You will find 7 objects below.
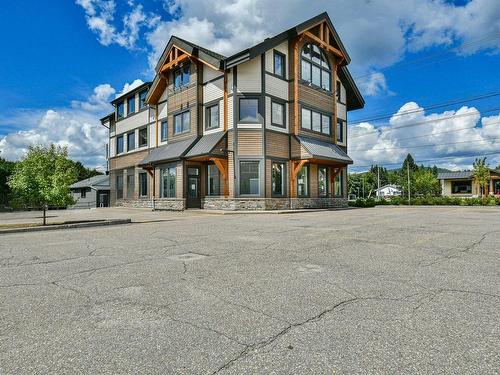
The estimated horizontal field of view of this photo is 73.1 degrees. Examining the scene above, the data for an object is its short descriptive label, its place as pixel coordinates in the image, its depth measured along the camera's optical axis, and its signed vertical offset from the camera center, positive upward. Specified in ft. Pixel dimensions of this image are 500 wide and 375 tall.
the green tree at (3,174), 126.40 +8.73
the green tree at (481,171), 138.00 +9.03
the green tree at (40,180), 43.93 +2.03
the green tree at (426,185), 185.37 +4.69
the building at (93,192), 134.00 +1.37
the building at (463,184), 184.56 +5.07
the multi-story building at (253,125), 71.72 +16.49
